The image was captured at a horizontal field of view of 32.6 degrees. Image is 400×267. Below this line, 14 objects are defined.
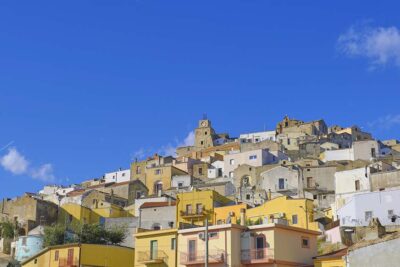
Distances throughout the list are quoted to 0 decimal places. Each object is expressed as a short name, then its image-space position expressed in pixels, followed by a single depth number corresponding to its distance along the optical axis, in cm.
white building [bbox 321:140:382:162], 10244
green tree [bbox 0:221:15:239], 8412
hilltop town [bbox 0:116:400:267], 4641
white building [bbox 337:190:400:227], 6038
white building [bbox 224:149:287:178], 10344
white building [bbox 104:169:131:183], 12356
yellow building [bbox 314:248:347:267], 4069
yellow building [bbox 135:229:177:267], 4972
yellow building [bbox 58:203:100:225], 8600
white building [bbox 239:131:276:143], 13514
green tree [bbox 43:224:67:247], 6938
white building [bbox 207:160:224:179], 10776
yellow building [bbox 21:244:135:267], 5431
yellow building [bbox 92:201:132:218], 8656
